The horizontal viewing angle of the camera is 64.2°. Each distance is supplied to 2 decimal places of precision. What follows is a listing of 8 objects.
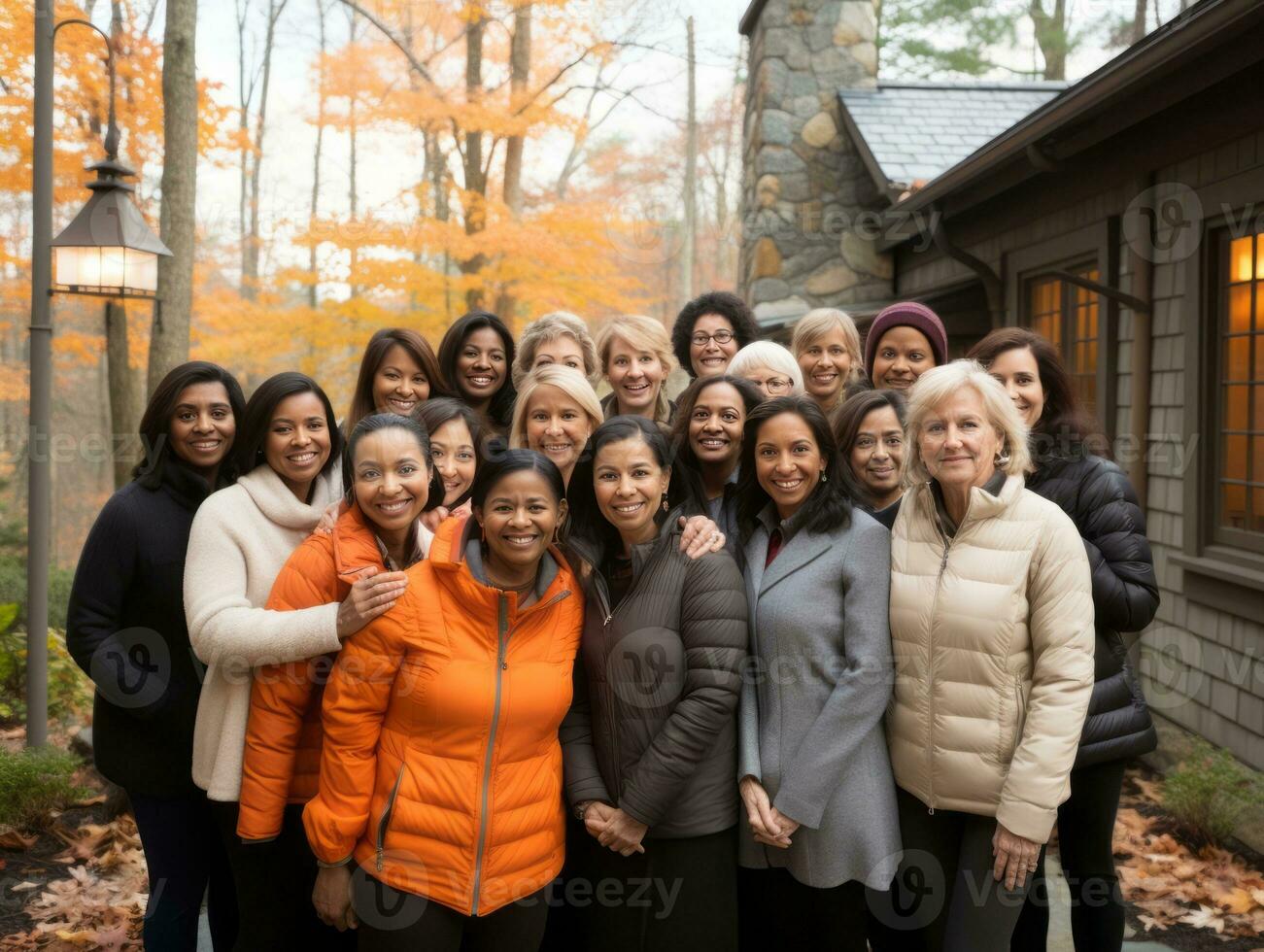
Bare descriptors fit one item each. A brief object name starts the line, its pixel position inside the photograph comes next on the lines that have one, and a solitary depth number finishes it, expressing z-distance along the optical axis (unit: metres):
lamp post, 5.29
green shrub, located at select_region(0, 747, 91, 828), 4.82
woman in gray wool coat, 2.52
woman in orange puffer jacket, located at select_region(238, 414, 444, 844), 2.51
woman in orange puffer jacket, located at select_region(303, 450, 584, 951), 2.36
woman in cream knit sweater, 2.46
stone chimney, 9.84
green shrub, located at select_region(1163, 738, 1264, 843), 4.51
